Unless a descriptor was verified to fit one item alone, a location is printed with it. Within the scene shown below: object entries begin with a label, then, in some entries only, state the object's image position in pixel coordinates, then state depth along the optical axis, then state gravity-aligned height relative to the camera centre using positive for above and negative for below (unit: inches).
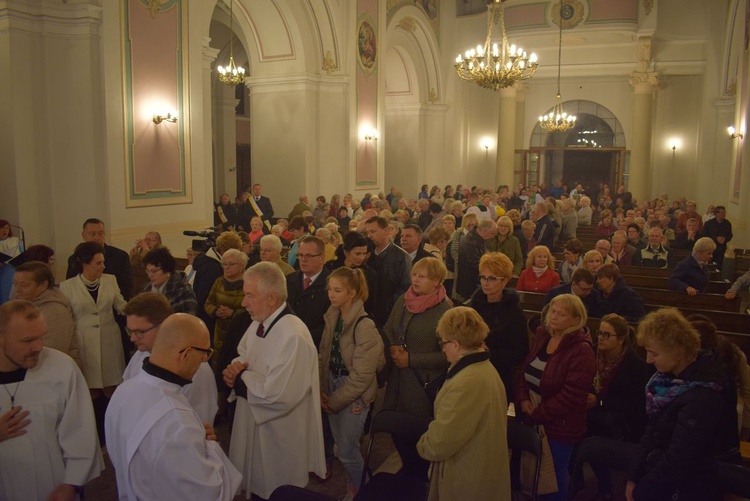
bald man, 90.6 -37.0
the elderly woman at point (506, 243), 299.7 -29.2
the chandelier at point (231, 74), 518.9 +86.3
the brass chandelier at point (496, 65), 491.5 +90.7
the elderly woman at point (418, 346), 156.6 -41.4
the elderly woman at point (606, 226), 426.9 -29.7
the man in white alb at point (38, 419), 106.7 -41.4
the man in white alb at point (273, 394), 128.6 -43.8
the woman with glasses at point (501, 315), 162.6 -35.0
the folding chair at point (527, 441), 137.6 -57.0
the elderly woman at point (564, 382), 144.7 -46.3
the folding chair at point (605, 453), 138.2 -59.3
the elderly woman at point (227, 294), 188.1 -34.5
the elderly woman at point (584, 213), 567.6 -27.5
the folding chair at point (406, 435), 144.0 -58.1
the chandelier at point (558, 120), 774.5 +78.3
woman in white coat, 179.0 -39.2
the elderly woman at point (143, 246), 260.2 -28.5
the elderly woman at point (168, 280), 179.6 -29.3
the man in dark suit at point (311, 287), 178.2 -31.2
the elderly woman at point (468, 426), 118.0 -45.8
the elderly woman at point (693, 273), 261.6 -37.6
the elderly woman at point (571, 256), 260.4 -30.6
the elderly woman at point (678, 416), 109.7 -40.9
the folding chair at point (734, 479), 116.2 -54.2
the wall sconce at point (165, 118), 371.9 +35.7
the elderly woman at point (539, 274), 250.2 -37.1
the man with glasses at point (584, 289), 201.3 -34.7
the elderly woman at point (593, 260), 239.6 -29.4
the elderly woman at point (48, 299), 151.8 -29.6
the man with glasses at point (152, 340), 120.1 -30.7
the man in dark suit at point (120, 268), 223.0 -31.6
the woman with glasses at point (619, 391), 156.9 -51.7
